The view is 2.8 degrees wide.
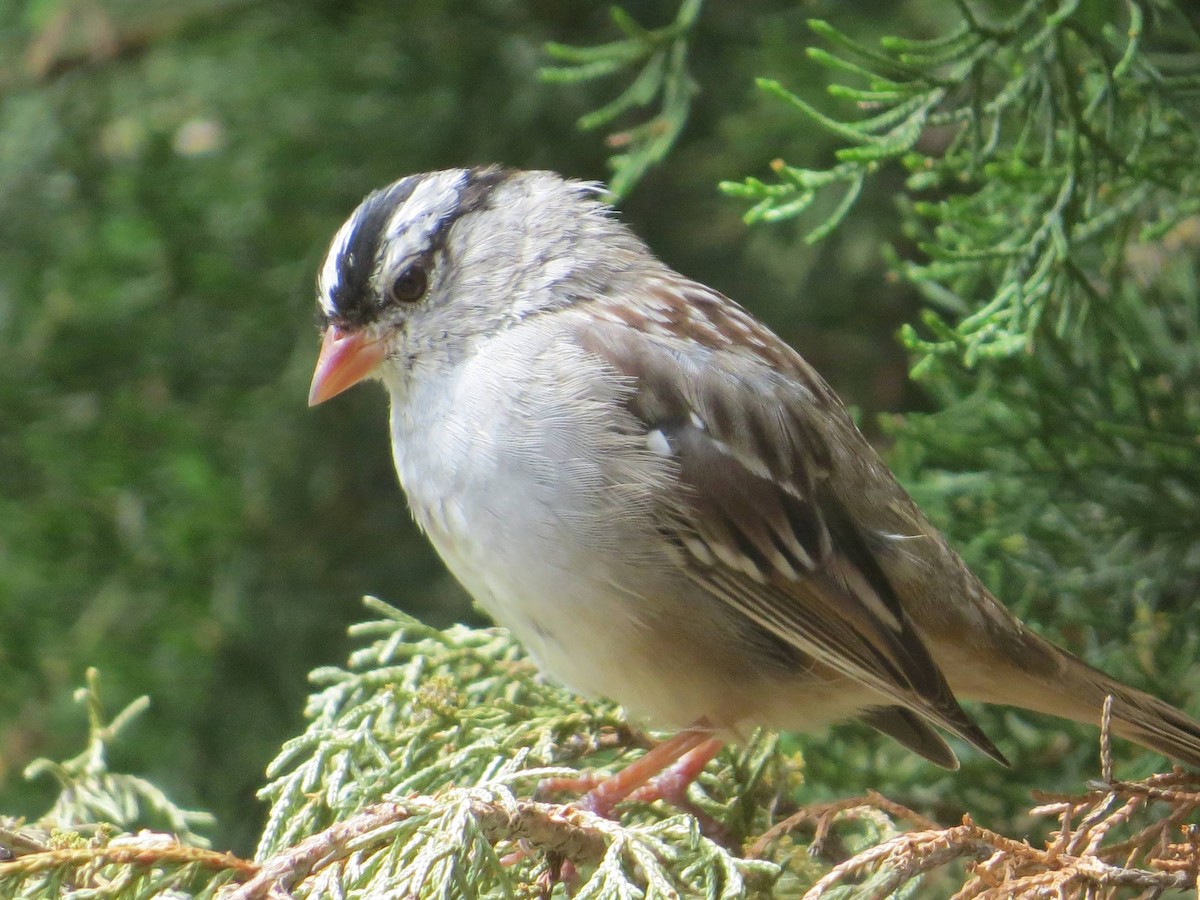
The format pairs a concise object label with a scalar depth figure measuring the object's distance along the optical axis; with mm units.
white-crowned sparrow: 3451
